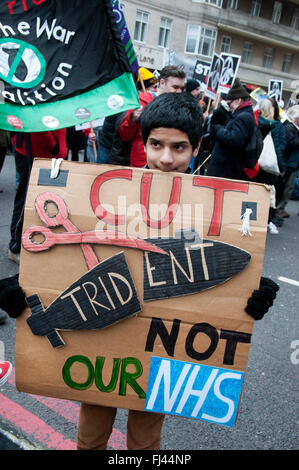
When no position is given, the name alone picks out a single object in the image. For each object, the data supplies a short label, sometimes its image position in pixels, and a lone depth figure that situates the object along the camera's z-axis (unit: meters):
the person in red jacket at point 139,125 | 3.63
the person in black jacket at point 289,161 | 6.62
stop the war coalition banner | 2.13
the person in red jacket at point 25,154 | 3.34
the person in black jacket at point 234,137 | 4.29
